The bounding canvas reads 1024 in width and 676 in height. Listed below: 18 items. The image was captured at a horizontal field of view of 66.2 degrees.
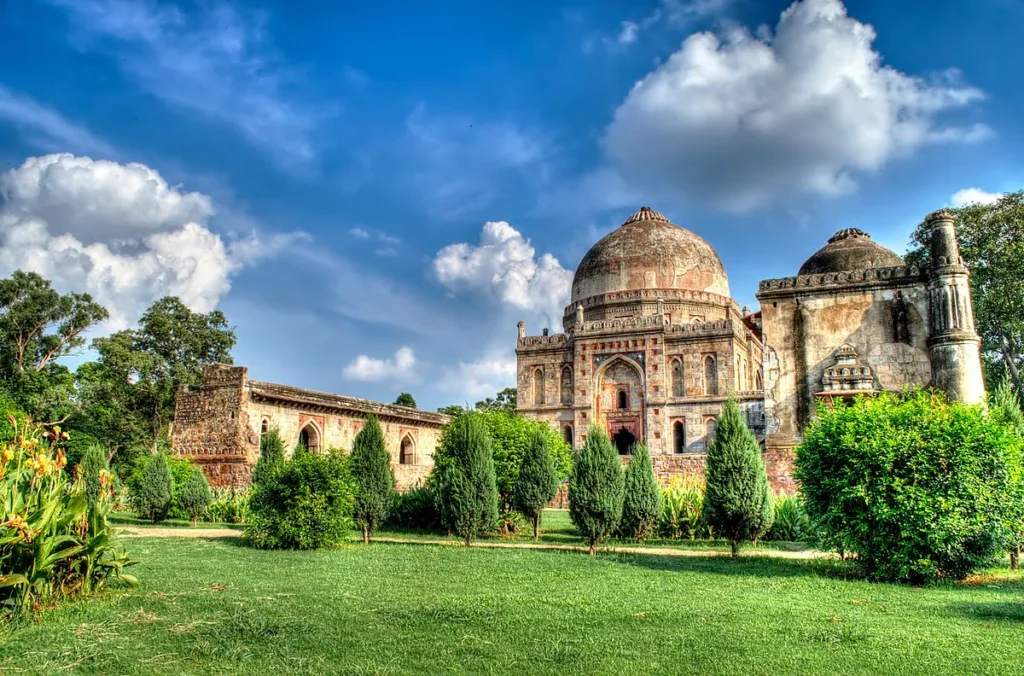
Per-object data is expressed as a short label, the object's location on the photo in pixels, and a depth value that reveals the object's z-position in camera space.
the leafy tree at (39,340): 30.92
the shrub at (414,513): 19.53
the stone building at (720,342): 21.34
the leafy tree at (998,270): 27.89
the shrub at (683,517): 17.39
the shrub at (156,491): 20.25
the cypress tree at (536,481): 17.19
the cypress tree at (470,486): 15.74
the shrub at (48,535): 7.19
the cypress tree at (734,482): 13.52
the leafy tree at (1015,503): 10.45
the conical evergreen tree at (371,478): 15.87
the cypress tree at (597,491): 14.34
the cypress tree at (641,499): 17.02
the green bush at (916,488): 10.28
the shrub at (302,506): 13.55
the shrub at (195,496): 20.64
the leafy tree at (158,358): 33.06
